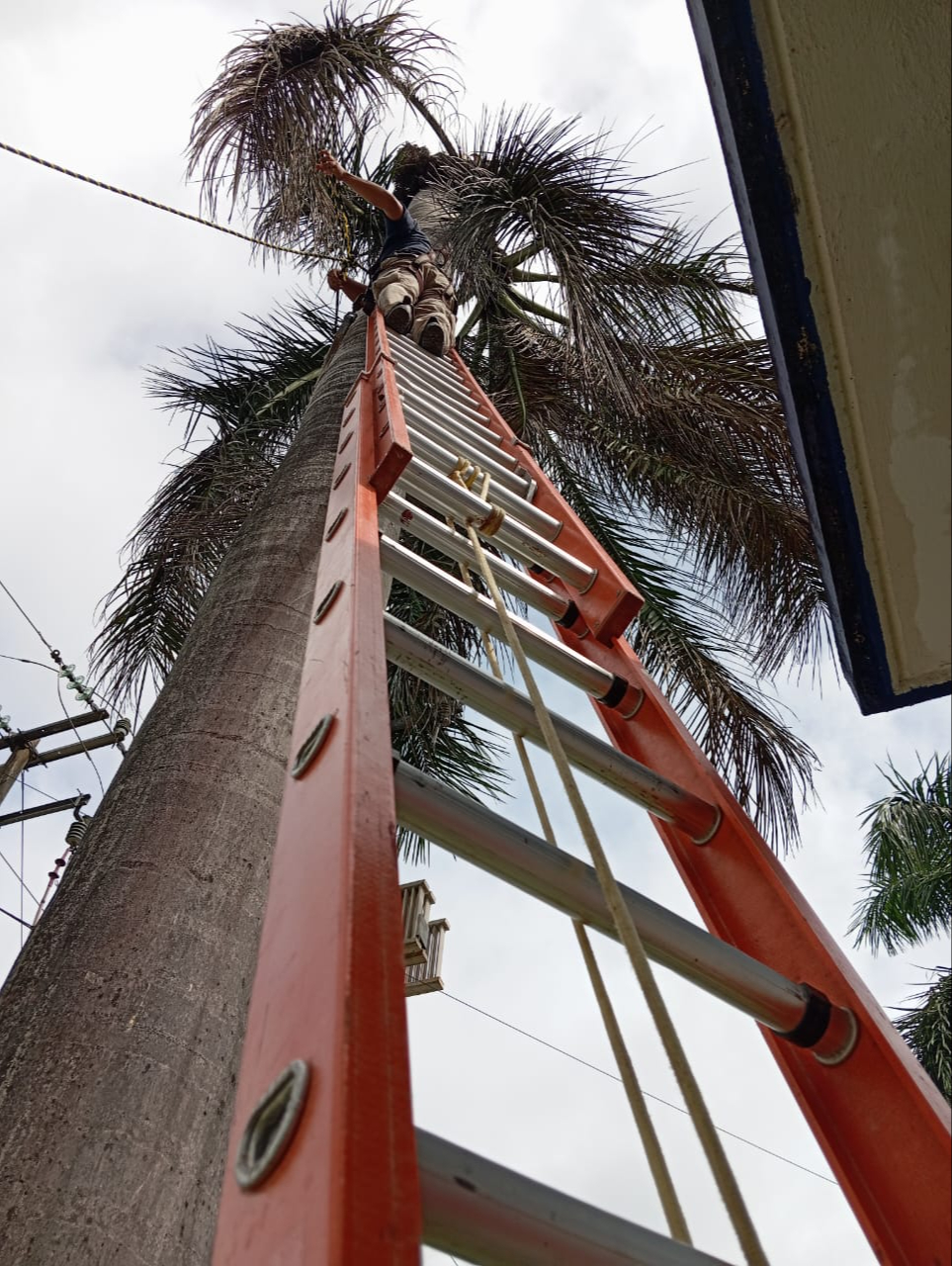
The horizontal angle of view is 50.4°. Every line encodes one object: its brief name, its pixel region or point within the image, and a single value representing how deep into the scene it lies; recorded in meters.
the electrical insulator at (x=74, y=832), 9.05
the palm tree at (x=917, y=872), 11.71
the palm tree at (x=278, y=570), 1.28
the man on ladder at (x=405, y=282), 4.57
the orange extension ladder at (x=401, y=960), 0.55
